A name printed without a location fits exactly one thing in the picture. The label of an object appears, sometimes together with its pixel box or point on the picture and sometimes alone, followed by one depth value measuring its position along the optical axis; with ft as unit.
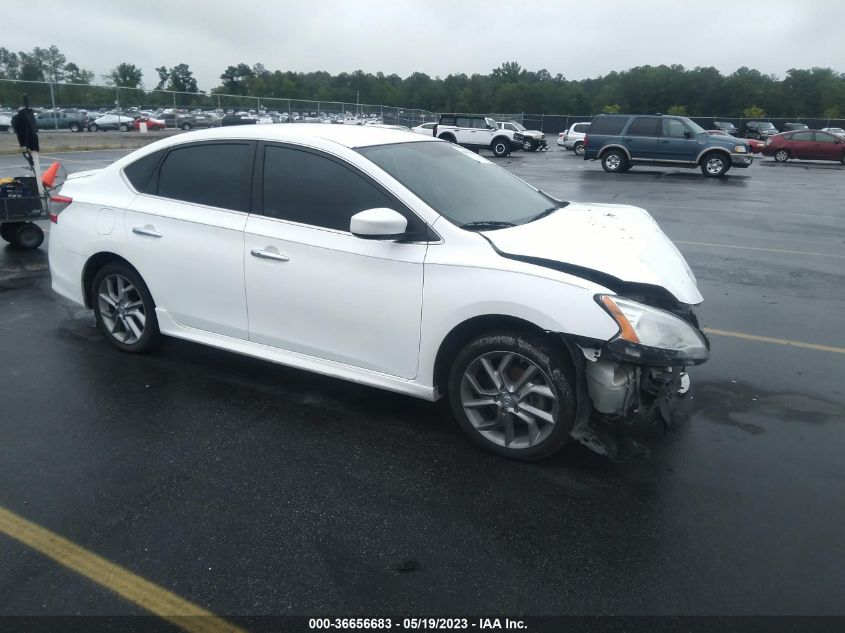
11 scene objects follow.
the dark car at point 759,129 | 163.24
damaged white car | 11.06
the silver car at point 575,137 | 116.47
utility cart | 27.53
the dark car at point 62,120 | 105.50
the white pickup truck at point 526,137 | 116.92
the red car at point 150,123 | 117.86
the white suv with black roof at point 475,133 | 107.86
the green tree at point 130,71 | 324.35
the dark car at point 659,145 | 71.36
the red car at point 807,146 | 93.40
